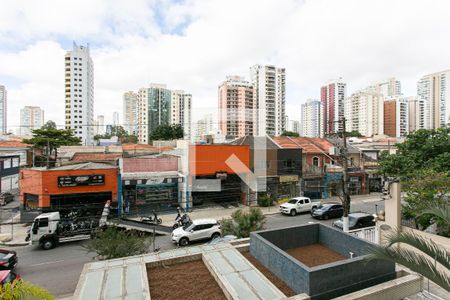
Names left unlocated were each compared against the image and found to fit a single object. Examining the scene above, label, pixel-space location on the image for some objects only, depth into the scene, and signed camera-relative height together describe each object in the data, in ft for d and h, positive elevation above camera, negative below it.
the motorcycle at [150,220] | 63.26 -17.45
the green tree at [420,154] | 52.26 -1.20
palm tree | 12.91 -5.77
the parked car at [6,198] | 81.25 -16.10
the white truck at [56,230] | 49.19 -16.05
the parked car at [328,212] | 68.23 -16.55
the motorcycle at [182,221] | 58.66 -16.58
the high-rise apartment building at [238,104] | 255.09 +47.53
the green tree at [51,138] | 102.63 +3.99
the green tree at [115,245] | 33.14 -12.43
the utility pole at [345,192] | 41.02 -6.89
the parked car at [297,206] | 73.24 -16.26
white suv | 49.67 -16.15
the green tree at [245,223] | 42.04 -12.07
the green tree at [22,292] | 13.32 -7.51
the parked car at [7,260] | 36.76 -15.94
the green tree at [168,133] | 202.28 +12.35
